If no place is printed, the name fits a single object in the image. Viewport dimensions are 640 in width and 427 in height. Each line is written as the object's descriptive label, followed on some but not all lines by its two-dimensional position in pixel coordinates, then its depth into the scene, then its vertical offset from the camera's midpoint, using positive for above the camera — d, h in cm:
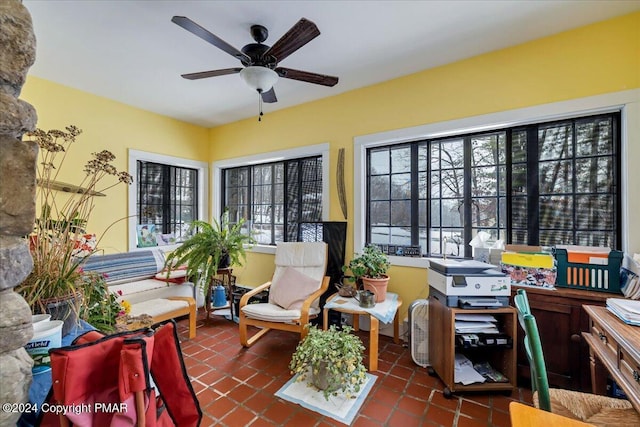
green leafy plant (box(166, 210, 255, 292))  312 -47
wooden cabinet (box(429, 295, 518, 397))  193 -103
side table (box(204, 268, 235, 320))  335 -102
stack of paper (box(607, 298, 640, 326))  129 -48
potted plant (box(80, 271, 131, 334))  120 -44
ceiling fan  166 +110
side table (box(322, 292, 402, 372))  231 -89
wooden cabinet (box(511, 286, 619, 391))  183 -82
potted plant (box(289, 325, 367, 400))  188 -104
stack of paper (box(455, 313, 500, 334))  198 -81
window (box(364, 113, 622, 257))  220 +24
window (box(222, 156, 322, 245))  373 +25
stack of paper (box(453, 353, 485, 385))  195 -118
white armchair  254 -83
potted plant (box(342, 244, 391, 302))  262 -56
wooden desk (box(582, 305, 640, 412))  106 -63
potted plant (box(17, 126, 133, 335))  100 -18
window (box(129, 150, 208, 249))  376 +25
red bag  72 -48
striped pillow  311 -64
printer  199 -54
